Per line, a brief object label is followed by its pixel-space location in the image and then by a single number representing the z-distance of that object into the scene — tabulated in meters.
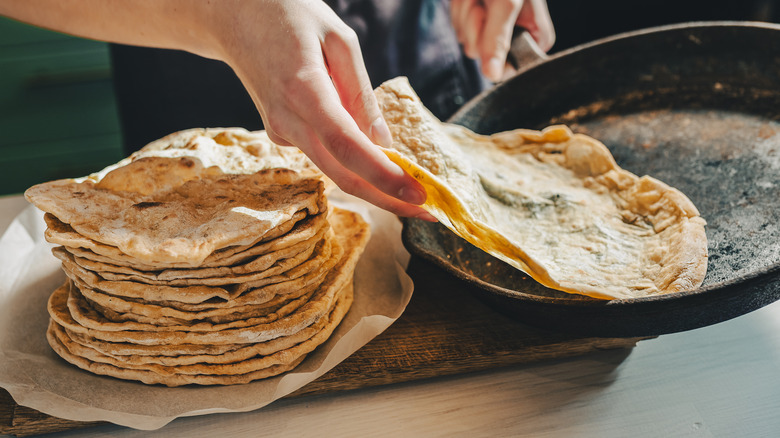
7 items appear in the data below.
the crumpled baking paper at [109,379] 0.56
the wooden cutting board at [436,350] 0.58
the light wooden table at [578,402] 0.56
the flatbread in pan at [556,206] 0.57
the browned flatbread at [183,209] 0.52
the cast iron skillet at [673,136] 0.53
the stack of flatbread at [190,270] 0.54
